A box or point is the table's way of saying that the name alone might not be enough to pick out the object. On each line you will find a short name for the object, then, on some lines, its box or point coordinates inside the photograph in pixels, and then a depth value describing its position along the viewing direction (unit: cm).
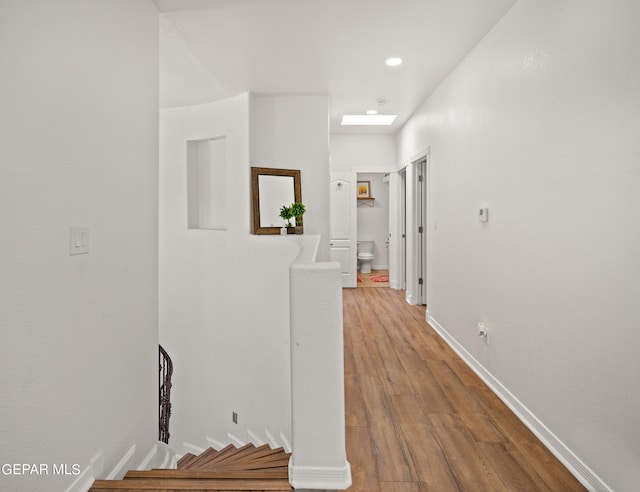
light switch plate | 161
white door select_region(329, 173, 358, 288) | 708
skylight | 576
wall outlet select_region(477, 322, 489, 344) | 311
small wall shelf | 886
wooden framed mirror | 443
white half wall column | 158
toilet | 867
